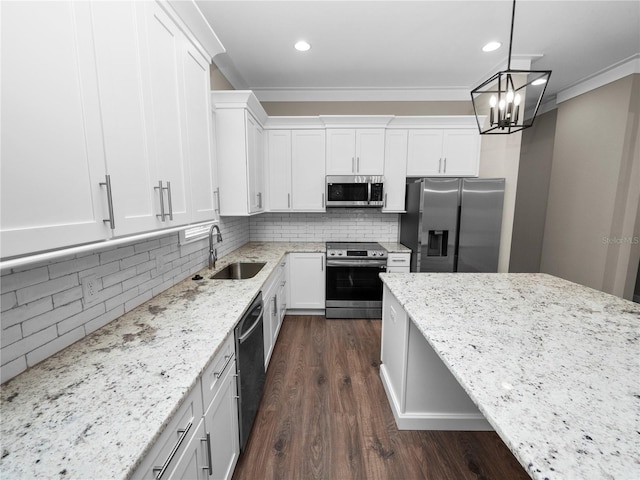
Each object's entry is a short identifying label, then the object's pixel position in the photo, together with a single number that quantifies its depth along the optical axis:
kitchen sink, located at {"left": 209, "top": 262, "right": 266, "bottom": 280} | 2.58
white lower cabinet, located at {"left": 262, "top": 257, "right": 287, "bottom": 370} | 2.23
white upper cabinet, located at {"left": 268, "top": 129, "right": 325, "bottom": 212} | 3.43
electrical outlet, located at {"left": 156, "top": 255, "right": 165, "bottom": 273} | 1.73
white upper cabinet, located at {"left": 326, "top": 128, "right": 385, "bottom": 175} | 3.38
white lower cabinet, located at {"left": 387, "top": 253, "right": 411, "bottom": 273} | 3.32
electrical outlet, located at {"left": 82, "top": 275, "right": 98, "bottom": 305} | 1.20
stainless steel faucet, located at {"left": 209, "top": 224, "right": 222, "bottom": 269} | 2.28
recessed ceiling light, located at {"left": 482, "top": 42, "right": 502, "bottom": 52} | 2.52
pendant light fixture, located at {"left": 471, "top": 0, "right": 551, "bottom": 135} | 1.49
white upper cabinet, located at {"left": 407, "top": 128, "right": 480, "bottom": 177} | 3.41
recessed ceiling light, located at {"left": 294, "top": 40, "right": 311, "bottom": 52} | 2.49
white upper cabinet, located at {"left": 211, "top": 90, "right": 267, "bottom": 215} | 2.56
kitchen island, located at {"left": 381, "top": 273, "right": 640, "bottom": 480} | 0.63
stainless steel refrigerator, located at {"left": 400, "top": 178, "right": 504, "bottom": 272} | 3.04
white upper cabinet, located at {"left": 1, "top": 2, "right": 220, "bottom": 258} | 0.70
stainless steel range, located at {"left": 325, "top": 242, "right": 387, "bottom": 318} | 3.28
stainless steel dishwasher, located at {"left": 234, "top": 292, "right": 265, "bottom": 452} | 1.46
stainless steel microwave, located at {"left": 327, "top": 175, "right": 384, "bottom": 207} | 3.38
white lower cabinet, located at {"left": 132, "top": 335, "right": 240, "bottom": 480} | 0.79
